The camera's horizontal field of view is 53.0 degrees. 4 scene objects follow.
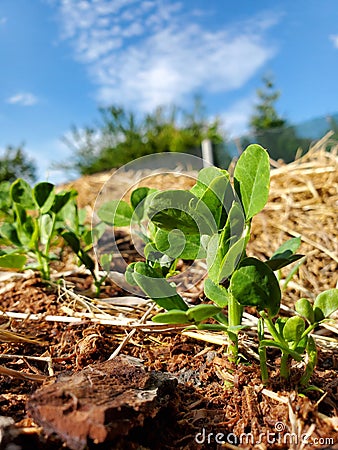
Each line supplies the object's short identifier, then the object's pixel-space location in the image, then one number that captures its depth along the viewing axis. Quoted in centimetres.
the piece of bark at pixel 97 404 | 11
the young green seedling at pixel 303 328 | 14
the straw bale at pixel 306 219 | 32
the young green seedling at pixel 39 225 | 25
